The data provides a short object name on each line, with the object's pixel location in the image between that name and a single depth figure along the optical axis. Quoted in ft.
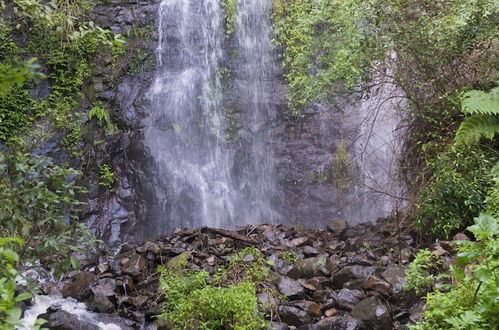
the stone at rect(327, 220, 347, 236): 26.36
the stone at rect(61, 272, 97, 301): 19.81
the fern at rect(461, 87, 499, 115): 18.46
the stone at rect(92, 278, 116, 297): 18.94
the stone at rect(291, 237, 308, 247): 23.72
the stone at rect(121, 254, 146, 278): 20.38
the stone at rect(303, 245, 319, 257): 22.18
